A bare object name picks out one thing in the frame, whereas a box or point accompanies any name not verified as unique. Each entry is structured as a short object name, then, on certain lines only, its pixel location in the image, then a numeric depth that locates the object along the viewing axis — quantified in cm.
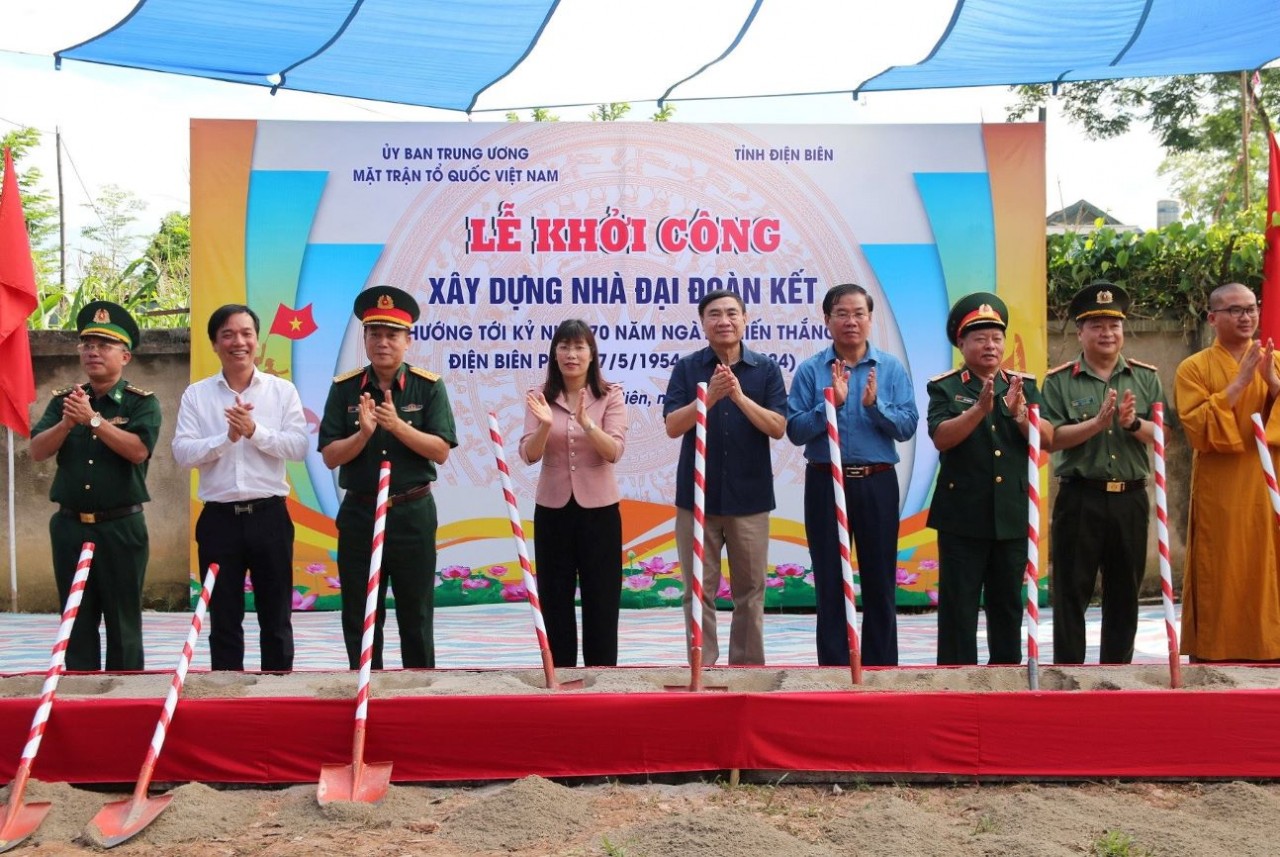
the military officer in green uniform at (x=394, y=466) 424
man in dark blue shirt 456
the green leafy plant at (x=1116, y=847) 281
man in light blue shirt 445
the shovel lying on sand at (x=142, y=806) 297
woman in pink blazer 447
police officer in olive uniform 444
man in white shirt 431
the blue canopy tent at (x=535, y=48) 527
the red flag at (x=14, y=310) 518
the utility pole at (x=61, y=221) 1674
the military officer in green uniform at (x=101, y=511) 438
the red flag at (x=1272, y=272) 487
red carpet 338
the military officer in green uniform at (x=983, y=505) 432
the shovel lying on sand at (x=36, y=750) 299
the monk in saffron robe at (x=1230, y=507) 466
